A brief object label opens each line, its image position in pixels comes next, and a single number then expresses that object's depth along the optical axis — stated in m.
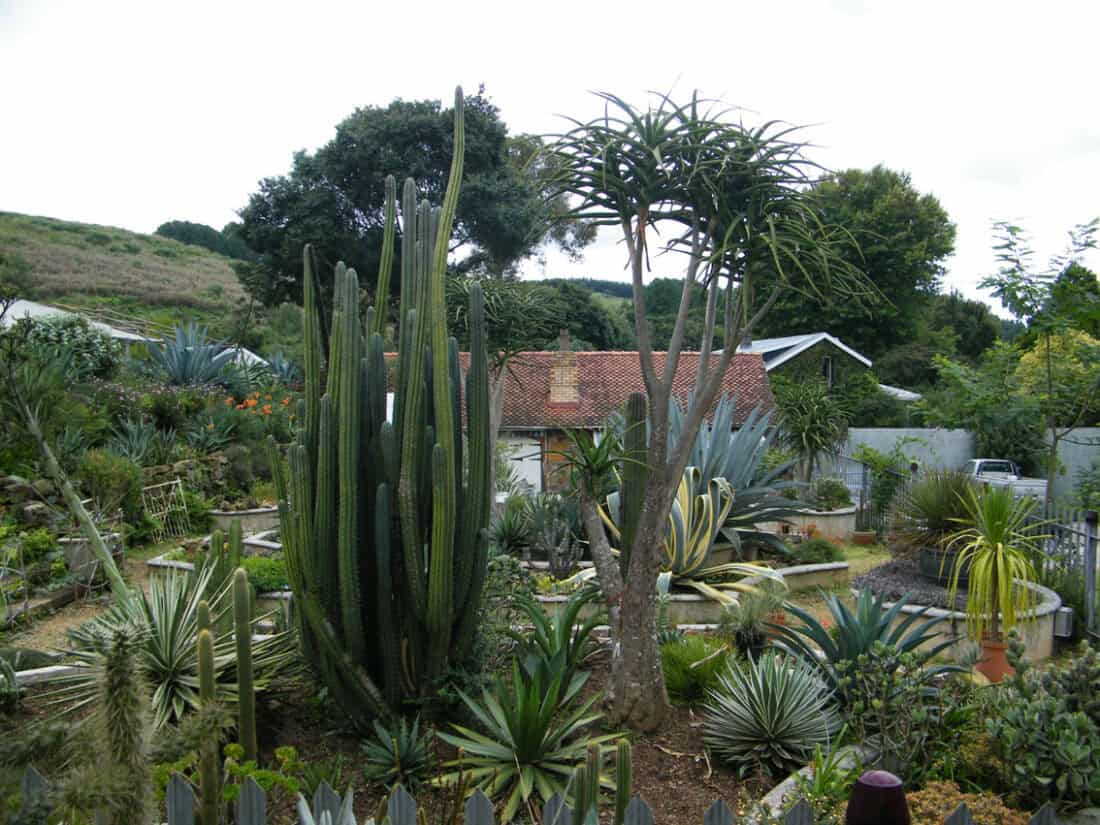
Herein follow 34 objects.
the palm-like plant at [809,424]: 14.79
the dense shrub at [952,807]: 3.03
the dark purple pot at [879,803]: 2.06
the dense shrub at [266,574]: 7.93
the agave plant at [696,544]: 8.30
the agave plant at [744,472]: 9.94
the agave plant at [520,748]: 3.80
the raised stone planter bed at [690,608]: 7.61
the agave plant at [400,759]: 3.87
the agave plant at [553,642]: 4.48
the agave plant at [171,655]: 4.39
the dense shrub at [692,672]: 4.98
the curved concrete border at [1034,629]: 6.57
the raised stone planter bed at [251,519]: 12.40
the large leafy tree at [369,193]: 25.72
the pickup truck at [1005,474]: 16.23
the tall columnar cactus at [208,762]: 2.72
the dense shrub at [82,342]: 15.23
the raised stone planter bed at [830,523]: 12.80
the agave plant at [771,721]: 4.08
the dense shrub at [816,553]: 9.89
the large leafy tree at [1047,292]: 10.50
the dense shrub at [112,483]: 10.37
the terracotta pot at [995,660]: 6.02
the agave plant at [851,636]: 4.61
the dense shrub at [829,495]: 13.81
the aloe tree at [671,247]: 4.24
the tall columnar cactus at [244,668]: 3.38
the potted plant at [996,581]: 6.12
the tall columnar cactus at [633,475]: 5.72
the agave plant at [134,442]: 12.52
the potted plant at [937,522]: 8.25
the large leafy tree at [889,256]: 32.12
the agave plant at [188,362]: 17.98
